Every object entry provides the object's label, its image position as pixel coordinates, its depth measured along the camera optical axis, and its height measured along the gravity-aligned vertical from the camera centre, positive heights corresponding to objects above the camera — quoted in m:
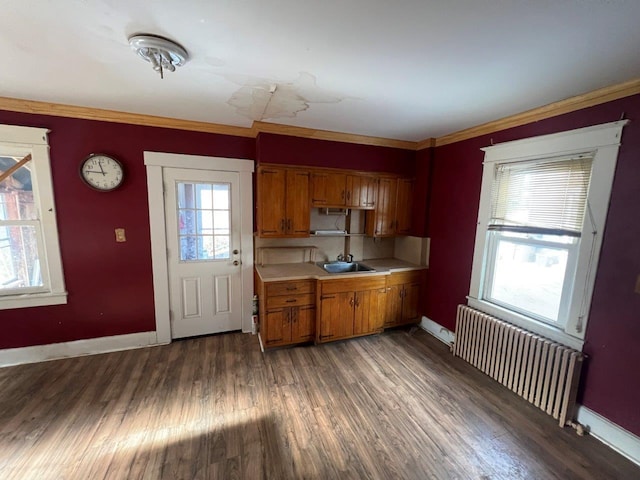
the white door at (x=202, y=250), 2.90 -0.52
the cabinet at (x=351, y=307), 2.95 -1.15
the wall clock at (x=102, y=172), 2.51 +0.29
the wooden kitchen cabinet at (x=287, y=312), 2.77 -1.15
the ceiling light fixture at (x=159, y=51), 1.33 +0.82
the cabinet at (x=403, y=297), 3.28 -1.11
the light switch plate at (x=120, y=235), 2.69 -0.34
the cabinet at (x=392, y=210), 3.39 +0.01
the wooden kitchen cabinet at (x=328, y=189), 3.06 +0.23
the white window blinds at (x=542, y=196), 1.97 +0.16
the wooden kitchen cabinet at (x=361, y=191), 3.20 +0.22
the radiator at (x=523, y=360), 1.94 -1.24
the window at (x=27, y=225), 2.33 -0.23
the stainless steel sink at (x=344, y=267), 3.41 -0.77
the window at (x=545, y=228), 1.87 -0.11
